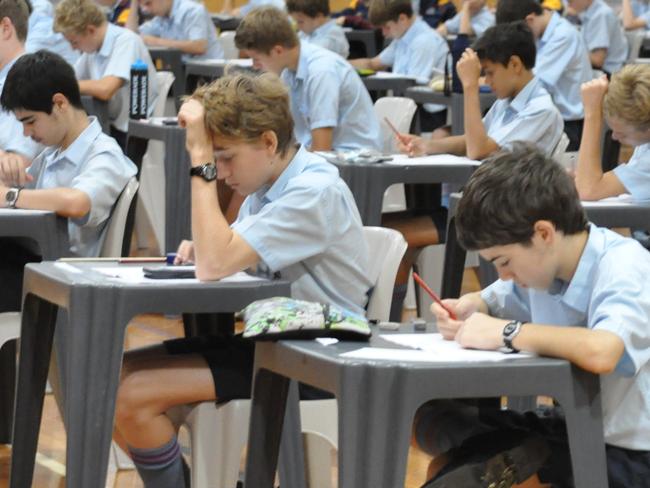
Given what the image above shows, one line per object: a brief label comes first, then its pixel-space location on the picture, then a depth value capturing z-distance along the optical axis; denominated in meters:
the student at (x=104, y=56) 11.65
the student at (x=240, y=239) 5.15
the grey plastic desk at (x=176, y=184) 9.51
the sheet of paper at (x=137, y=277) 5.09
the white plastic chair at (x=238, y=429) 5.18
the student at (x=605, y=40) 16.27
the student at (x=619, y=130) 6.50
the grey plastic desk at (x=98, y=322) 4.97
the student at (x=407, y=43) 14.68
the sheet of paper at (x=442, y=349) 3.99
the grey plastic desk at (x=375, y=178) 8.01
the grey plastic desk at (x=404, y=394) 3.84
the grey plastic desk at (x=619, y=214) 6.72
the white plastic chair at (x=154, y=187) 10.82
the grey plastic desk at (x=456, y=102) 10.80
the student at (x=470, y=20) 17.43
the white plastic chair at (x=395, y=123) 10.37
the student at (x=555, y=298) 4.06
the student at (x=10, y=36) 8.04
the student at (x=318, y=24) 15.21
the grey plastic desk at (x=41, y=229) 6.29
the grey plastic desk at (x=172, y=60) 15.00
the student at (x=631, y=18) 18.35
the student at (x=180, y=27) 15.55
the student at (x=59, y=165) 6.52
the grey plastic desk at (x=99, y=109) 11.56
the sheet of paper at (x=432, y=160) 8.16
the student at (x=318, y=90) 9.97
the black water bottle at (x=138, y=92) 10.45
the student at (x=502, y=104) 8.72
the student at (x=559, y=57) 12.28
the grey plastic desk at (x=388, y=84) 13.05
